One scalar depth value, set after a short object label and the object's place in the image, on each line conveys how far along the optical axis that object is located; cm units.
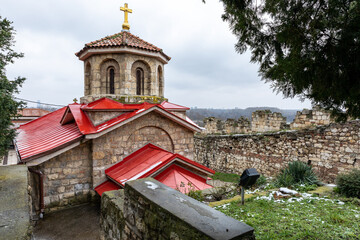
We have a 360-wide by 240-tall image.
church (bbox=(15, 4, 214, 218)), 595
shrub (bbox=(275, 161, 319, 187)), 639
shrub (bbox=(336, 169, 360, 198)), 508
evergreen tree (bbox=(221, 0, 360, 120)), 204
